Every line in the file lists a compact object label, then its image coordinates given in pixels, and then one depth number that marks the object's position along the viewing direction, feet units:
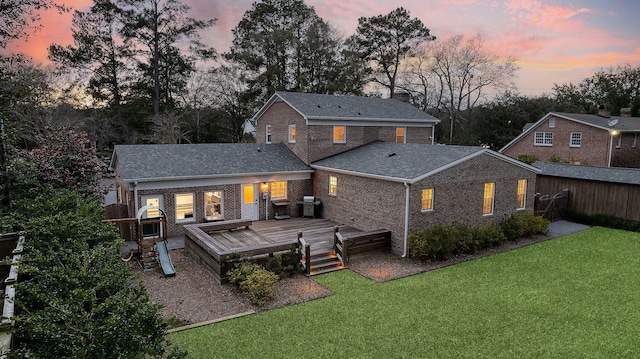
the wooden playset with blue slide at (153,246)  43.02
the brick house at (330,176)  50.55
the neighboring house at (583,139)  97.35
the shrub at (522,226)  56.18
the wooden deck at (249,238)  40.29
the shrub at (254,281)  35.12
